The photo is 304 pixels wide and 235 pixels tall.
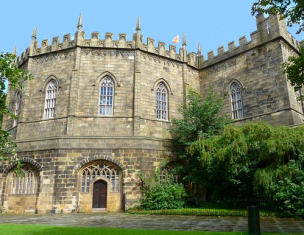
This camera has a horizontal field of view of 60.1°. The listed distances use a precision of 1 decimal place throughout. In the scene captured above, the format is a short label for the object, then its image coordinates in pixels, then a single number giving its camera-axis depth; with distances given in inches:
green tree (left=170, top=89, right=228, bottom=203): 642.2
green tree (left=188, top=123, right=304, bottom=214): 467.0
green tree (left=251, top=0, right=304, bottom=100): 357.4
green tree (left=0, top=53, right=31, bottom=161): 316.1
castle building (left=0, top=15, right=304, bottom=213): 625.3
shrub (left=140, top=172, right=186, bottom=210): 574.9
